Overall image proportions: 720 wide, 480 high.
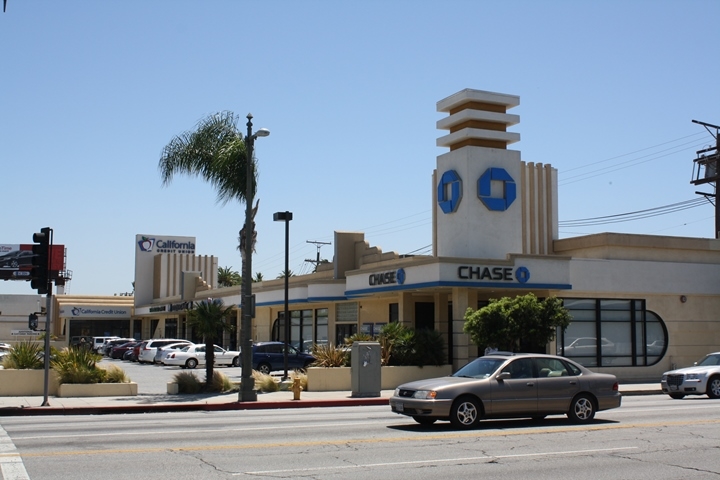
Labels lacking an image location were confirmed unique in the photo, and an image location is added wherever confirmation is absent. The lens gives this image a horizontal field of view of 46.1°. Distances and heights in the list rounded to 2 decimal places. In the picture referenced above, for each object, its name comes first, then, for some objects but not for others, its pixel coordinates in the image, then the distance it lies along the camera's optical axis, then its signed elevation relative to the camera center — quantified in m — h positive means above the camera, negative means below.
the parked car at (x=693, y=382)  24.77 -1.66
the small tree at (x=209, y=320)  27.56 +0.06
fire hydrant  24.27 -1.88
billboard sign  97.06 +6.95
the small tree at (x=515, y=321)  27.47 +0.09
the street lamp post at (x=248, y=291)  23.73 +0.94
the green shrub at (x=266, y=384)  27.09 -1.98
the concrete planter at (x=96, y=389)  24.47 -1.99
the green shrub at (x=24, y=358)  25.31 -1.12
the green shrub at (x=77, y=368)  24.81 -1.37
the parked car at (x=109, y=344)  60.19 -1.68
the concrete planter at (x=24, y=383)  24.62 -1.81
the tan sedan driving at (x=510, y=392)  15.67 -1.31
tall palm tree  28.00 +5.57
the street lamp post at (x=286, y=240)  32.31 +3.26
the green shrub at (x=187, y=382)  26.17 -1.88
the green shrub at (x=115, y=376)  25.36 -1.63
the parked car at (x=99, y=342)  63.78 -1.61
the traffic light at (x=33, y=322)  29.13 -0.04
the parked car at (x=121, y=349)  55.91 -1.85
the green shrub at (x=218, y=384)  26.70 -1.96
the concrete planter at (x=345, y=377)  27.78 -1.81
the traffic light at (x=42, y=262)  21.55 +1.51
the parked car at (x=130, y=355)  53.66 -2.18
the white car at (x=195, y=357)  45.34 -1.88
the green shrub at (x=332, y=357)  28.77 -1.17
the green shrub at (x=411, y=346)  29.66 -0.80
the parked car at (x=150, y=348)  50.06 -1.56
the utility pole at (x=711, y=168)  45.47 +8.64
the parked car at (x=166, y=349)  46.53 -1.50
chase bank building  30.78 +2.00
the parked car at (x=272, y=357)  38.34 -1.57
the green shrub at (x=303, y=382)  27.86 -1.95
